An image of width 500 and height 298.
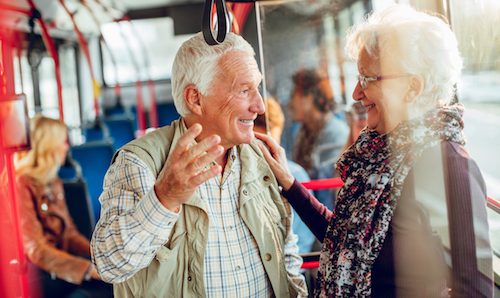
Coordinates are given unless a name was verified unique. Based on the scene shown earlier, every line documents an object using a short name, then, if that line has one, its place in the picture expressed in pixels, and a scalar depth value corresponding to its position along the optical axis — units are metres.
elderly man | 1.65
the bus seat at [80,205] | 3.88
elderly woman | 1.46
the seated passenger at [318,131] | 3.52
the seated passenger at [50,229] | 3.54
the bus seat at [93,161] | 5.09
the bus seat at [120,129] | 8.55
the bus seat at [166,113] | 10.23
